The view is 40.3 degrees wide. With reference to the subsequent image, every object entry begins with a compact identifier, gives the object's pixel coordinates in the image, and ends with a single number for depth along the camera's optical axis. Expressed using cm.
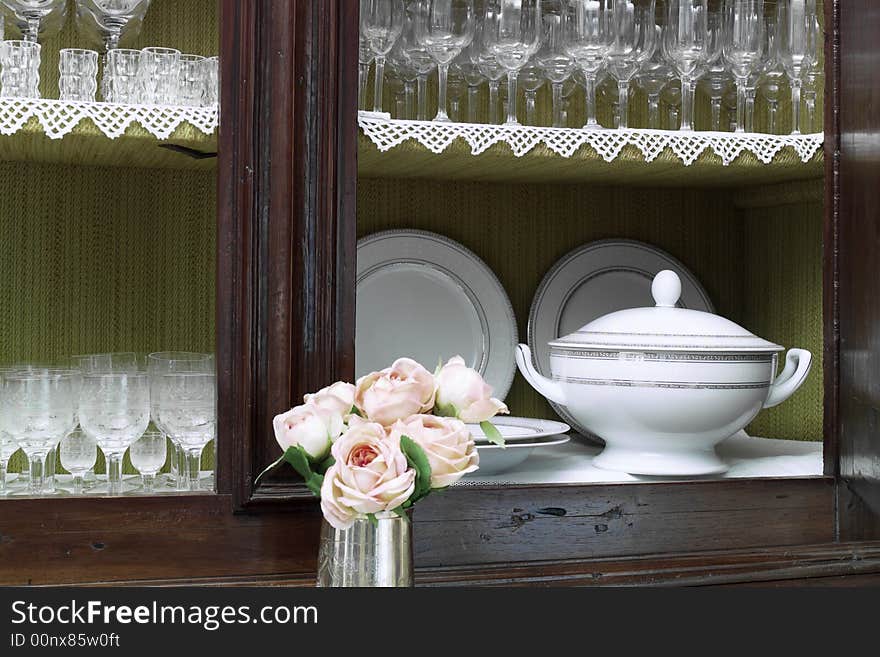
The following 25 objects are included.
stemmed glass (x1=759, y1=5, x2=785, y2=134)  151
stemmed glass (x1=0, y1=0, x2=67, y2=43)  127
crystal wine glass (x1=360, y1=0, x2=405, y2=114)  138
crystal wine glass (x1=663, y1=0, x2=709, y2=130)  149
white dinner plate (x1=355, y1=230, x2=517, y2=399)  158
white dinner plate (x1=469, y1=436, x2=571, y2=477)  134
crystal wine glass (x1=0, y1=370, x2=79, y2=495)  119
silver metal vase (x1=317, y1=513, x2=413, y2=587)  98
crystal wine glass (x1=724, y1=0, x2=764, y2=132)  150
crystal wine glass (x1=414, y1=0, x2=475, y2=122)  142
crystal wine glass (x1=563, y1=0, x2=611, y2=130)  146
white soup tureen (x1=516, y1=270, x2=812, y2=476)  136
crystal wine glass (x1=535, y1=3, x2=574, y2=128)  148
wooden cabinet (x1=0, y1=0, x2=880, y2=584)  115
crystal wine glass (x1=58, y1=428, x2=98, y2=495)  121
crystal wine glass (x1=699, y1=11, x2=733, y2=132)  151
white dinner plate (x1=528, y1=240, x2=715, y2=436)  166
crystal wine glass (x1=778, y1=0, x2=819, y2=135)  149
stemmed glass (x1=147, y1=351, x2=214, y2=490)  124
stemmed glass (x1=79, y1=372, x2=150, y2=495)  122
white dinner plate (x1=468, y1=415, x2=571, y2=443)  140
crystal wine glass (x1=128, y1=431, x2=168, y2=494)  122
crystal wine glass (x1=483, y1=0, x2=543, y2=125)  145
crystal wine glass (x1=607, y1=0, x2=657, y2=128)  147
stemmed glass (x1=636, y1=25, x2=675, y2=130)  152
